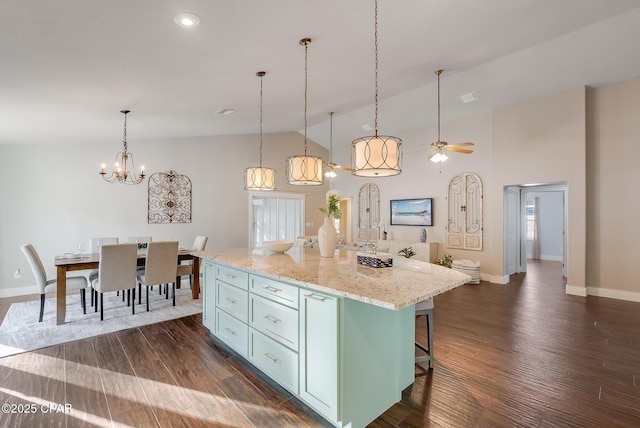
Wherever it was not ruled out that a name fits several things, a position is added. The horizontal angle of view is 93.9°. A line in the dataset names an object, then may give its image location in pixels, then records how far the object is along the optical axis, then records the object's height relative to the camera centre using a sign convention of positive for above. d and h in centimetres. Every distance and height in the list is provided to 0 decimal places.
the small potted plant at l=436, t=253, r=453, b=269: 644 -99
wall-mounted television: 709 +7
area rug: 315 -133
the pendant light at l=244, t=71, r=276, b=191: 350 +44
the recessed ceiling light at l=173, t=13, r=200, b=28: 221 +147
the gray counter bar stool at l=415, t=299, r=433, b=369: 251 -89
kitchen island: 171 -75
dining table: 360 -66
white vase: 285 -23
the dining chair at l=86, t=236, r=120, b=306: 493 -48
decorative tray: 237 -36
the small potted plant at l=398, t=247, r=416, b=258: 679 -85
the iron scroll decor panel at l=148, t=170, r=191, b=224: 595 +33
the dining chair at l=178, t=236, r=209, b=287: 482 -85
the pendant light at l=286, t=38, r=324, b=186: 298 +45
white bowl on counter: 321 -35
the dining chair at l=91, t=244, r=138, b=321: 373 -71
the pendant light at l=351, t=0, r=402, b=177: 217 +44
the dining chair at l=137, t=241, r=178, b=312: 411 -71
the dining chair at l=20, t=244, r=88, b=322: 370 -88
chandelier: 553 +75
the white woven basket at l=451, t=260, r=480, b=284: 593 -106
